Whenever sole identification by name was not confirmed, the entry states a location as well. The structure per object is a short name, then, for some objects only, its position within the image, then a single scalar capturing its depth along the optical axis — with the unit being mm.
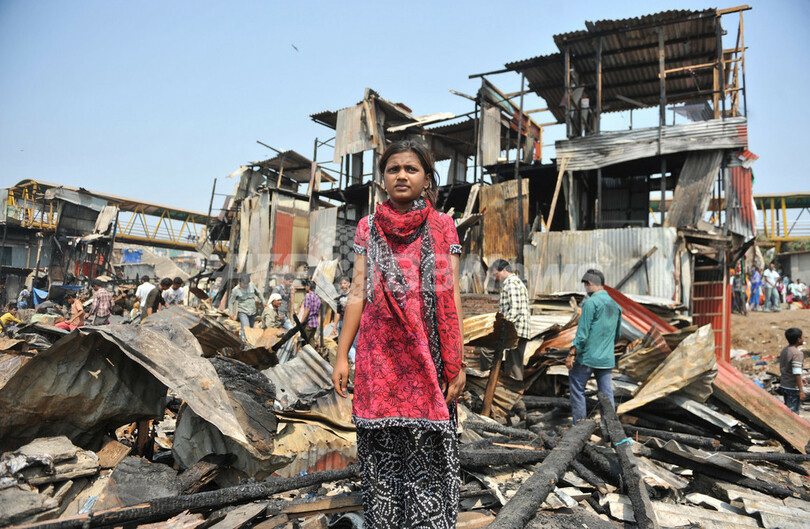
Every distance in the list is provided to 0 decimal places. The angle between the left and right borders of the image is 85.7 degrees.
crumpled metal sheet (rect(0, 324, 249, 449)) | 2367
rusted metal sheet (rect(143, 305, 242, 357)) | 3721
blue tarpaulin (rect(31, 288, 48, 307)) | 17375
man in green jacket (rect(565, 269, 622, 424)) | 5016
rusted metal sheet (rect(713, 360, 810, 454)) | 4680
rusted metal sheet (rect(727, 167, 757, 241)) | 10688
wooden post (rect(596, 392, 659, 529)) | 2668
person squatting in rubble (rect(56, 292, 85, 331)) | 9633
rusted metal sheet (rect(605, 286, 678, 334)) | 6723
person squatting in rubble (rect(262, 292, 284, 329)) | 10008
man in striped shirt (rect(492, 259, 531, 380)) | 5645
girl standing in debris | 1978
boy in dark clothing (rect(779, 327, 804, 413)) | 5934
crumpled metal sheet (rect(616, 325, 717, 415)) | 4910
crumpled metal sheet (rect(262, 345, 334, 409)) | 3725
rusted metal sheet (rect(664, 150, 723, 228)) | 10461
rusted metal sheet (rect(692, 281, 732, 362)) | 10820
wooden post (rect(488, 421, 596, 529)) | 2322
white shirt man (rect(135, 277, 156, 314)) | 10553
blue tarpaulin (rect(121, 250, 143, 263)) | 32594
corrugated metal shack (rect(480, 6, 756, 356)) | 10258
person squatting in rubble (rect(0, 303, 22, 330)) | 9141
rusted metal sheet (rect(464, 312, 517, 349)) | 5105
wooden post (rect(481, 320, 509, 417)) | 5168
